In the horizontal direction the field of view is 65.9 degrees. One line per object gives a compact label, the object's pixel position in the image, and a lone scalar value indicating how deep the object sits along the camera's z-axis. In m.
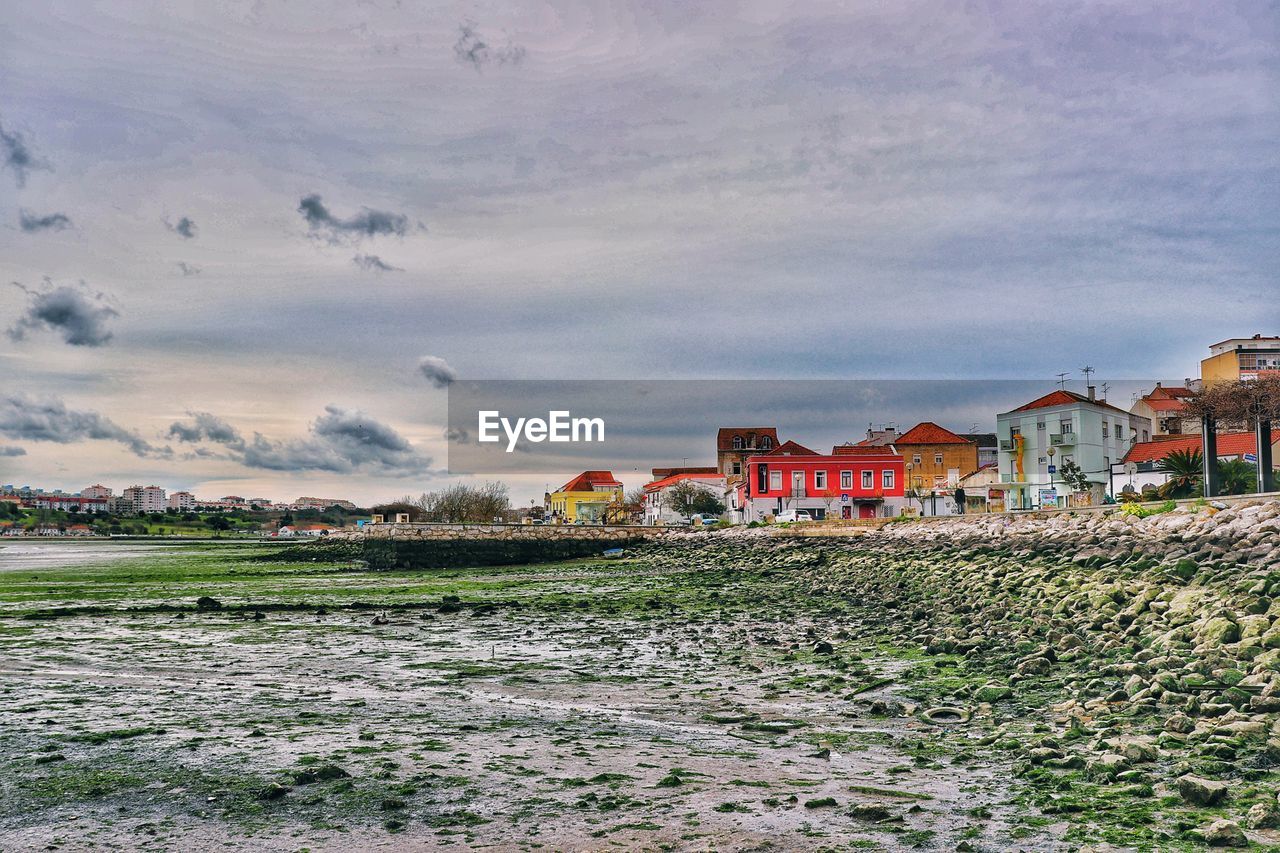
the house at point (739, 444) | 131.62
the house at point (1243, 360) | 91.25
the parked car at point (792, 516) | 71.25
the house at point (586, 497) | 143.62
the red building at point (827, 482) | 80.25
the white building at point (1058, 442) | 74.44
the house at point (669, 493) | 115.19
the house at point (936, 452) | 99.62
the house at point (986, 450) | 108.69
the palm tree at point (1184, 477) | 42.19
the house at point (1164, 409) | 85.09
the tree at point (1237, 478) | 42.69
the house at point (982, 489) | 71.94
